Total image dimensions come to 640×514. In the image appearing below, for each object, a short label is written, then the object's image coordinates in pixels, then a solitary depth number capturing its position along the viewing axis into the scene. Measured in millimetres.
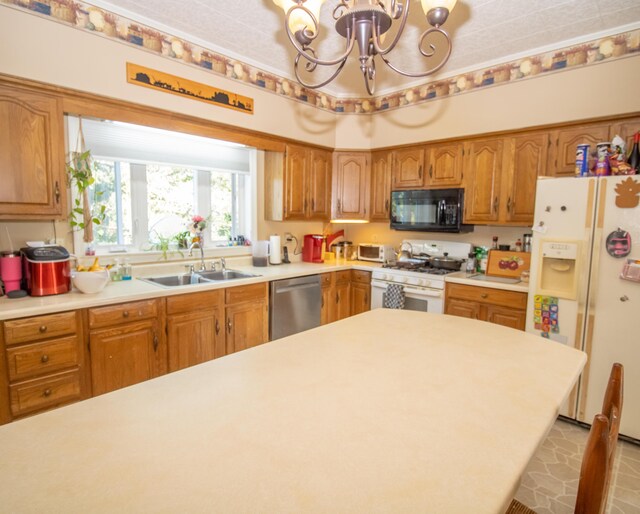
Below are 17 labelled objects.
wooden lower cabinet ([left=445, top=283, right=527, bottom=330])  2834
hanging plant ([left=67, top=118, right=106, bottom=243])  2408
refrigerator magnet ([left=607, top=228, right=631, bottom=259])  2193
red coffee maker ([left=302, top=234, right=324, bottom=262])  4031
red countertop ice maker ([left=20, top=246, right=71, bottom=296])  2117
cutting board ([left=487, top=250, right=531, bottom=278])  3182
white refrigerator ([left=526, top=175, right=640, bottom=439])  2211
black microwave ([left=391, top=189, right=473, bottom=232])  3406
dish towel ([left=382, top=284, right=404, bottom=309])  3432
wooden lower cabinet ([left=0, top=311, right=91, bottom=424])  1870
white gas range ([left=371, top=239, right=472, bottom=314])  3283
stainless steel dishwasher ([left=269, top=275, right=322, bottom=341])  3180
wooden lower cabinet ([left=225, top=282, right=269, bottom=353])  2857
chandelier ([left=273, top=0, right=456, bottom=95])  1338
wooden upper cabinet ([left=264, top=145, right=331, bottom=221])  3676
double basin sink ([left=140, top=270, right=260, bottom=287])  2983
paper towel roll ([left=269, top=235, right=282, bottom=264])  3713
